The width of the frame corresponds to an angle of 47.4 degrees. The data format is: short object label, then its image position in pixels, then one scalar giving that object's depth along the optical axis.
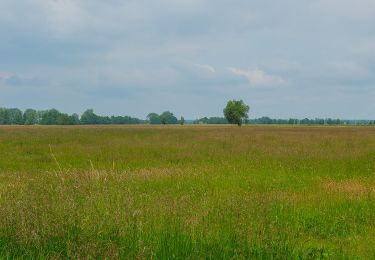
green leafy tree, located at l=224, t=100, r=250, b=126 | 104.00
